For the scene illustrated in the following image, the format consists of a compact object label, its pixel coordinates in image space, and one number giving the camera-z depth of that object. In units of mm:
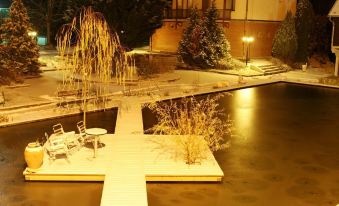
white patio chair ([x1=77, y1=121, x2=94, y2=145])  12516
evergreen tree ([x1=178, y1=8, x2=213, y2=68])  30922
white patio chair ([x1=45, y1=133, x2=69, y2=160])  11195
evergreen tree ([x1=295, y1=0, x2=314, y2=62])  34531
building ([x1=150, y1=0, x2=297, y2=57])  35344
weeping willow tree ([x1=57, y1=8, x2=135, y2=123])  13352
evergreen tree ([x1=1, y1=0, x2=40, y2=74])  23453
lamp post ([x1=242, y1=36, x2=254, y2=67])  32156
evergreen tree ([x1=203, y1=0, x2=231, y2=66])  31047
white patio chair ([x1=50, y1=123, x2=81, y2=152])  11688
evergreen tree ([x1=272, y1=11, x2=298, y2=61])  34062
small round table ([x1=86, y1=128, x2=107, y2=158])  11670
